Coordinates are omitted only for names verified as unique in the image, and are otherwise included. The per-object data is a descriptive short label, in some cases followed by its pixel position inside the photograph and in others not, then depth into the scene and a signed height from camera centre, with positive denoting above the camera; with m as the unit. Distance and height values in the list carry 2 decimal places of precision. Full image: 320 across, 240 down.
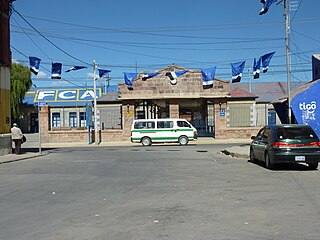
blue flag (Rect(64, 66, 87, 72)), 35.77 +4.11
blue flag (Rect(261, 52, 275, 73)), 32.47 +3.99
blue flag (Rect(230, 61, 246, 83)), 37.00 +3.64
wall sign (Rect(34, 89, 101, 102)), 64.12 +3.61
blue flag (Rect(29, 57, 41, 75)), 32.84 +4.11
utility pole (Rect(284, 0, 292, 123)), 24.35 +3.31
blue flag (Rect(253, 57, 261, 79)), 33.51 +3.57
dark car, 15.12 -1.01
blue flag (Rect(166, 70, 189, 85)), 39.62 +3.74
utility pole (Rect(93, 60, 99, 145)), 38.06 -0.38
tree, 61.78 +5.12
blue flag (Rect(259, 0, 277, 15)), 26.00 +6.34
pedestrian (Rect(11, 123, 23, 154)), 24.31 -0.85
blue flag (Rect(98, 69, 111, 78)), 38.82 +4.04
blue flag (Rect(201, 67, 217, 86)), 39.53 +3.41
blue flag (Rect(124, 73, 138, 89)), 39.75 +3.48
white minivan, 34.72 -0.98
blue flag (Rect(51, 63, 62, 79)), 34.75 +3.85
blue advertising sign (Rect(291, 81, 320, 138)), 23.95 +0.46
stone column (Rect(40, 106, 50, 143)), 39.31 -0.22
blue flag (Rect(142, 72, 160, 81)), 39.81 +3.79
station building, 40.06 +0.93
